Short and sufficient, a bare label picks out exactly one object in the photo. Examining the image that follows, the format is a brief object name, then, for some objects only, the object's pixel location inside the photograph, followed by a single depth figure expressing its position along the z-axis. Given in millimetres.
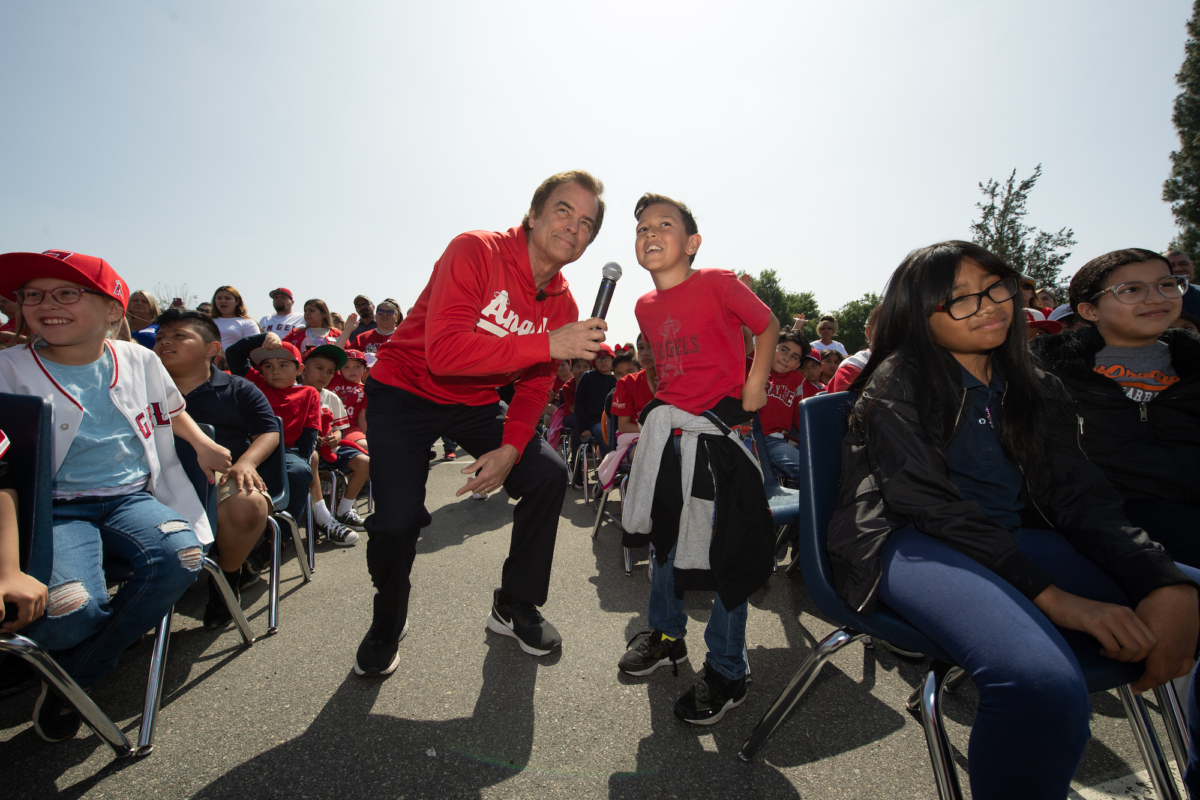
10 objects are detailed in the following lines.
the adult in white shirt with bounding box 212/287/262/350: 5872
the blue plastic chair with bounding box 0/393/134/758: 1617
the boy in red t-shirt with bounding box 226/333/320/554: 3941
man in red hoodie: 2031
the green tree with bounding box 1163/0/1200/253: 21562
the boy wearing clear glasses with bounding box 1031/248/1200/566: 2061
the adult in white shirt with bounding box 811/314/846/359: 7982
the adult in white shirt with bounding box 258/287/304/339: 7379
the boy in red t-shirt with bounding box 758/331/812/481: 4641
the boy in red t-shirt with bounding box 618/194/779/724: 2021
